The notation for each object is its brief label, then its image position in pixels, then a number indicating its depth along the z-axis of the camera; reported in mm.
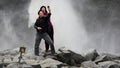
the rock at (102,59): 14572
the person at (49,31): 15016
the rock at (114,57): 16338
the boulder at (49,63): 12239
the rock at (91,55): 15243
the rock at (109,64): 13258
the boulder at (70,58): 14319
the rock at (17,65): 11164
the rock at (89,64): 13122
